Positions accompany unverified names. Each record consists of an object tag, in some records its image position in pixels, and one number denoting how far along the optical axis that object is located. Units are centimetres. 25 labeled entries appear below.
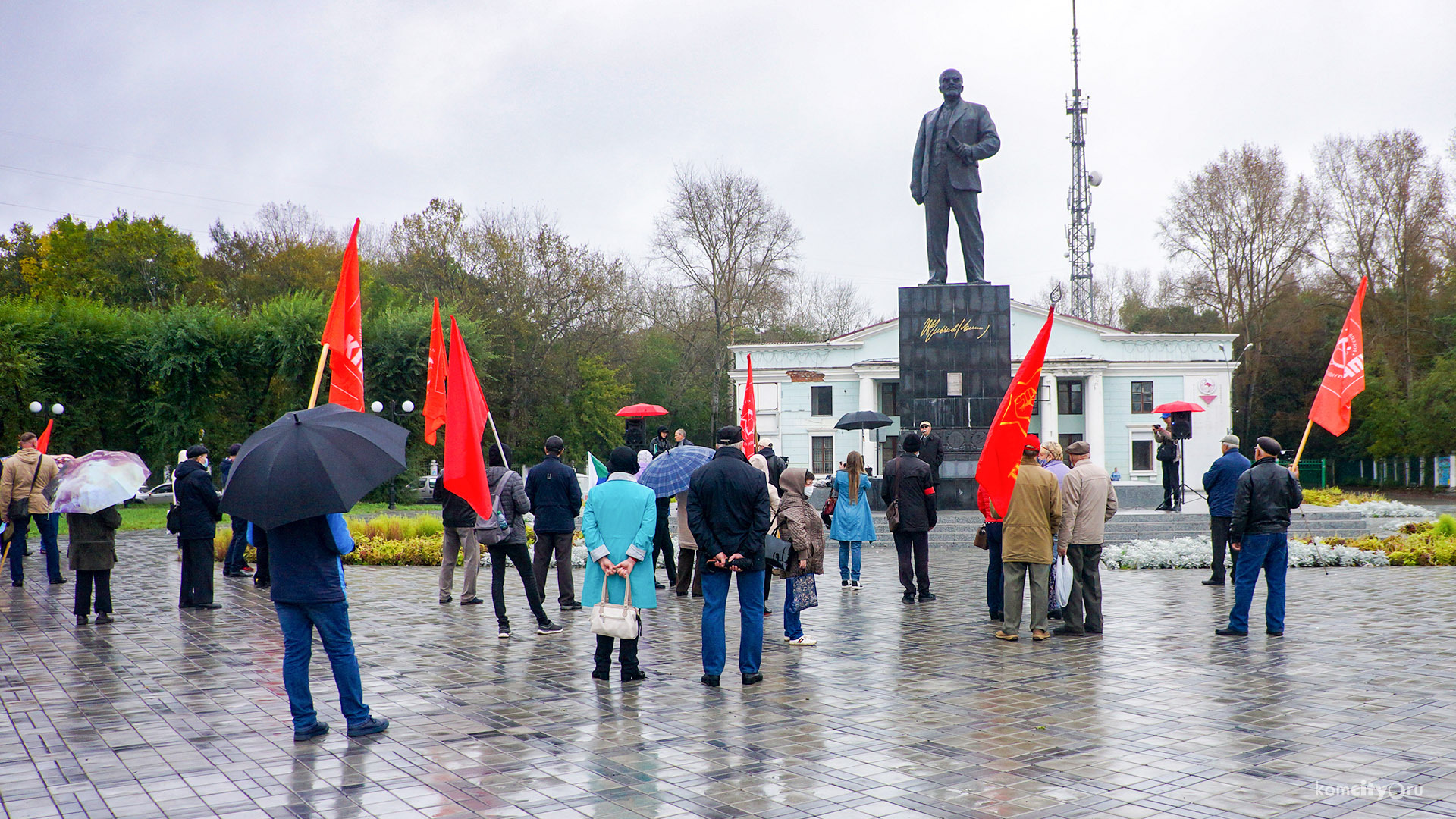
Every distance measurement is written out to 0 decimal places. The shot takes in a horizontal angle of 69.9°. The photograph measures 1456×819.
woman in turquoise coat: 718
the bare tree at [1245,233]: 4850
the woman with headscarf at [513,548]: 955
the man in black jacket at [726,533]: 724
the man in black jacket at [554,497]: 1016
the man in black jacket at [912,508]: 1124
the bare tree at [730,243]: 5294
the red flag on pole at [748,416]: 1955
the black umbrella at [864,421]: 2620
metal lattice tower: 4672
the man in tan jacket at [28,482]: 1266
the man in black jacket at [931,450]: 1712
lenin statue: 1967
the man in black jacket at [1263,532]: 892
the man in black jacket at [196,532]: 1126
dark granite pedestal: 2053
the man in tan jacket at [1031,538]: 880
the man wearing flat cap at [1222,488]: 1127
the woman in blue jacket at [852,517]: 1245
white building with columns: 4891
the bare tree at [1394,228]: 4428
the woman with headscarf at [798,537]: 871
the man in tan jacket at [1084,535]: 915
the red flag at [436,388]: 1259
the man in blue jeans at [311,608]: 592
